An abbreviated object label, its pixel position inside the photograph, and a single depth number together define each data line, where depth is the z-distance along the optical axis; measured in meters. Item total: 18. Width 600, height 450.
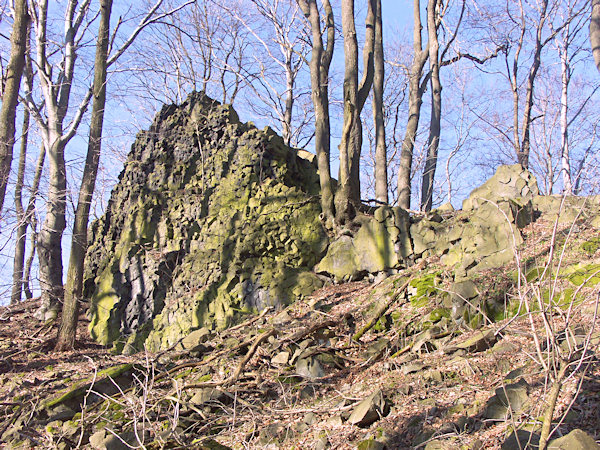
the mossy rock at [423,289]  7.21
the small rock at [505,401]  3.78
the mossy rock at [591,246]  6.61
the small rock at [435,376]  4.93
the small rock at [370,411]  4.52
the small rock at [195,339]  7.94
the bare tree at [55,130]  11.52
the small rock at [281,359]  6.49
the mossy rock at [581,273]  5.83
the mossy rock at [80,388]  6.07
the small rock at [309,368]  6.04
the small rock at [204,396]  5.62
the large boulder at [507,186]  9.16
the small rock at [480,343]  5.25
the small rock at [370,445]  4.01
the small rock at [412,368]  5.28
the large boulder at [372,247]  9.04
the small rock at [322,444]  4.37
